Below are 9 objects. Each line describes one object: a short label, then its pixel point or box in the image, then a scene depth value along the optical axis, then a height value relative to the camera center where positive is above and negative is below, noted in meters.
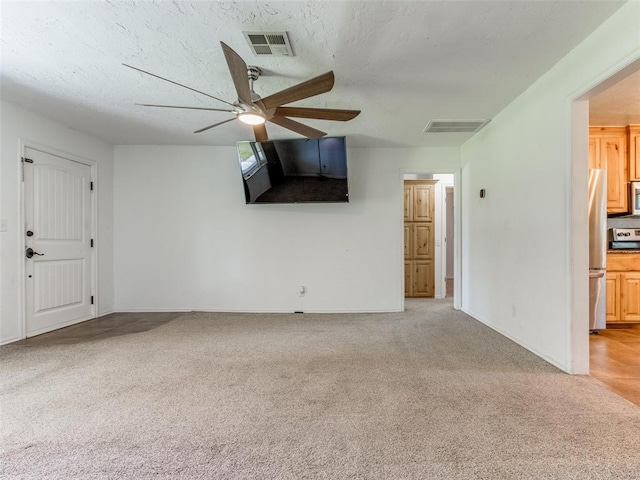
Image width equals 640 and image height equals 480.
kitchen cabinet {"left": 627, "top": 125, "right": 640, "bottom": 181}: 3.48 +1.02
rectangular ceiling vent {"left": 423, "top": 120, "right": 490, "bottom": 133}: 3.41 +1.34
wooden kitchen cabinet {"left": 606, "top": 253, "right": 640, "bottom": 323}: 3.49 -0.62
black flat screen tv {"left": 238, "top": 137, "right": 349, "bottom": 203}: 3.79 +0.90
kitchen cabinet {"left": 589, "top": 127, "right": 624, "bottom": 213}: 3.52 +0.95
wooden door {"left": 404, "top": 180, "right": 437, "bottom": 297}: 5.48 -0.01
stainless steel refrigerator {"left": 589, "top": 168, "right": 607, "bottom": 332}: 3.16 -0.13
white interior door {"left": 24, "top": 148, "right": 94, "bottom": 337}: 3.23 -0.03
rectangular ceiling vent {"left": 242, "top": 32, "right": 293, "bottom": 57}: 1.94 +1.34
